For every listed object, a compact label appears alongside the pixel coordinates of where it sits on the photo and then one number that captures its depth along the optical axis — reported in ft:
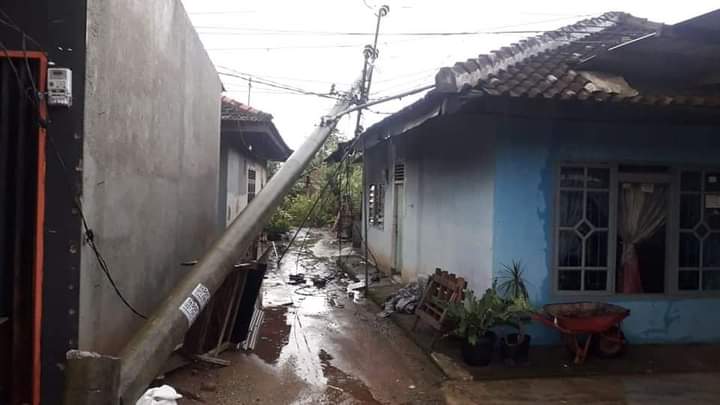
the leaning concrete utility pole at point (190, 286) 11.40
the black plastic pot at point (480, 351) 19.33
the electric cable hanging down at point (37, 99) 10.24
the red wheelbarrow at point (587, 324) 19.17
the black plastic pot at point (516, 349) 19.61
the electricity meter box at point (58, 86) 10.51
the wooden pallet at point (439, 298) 21.63
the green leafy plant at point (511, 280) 21.17
